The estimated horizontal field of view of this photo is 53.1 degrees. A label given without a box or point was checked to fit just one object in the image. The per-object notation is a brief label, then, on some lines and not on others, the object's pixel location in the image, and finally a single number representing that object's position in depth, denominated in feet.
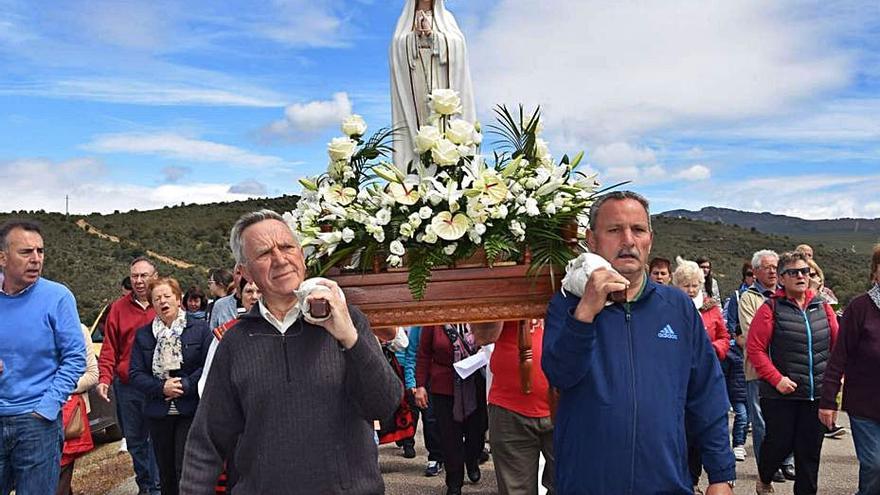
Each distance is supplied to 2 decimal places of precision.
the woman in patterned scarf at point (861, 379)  20.59
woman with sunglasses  23.77
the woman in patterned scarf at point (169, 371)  22.75
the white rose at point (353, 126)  14.15
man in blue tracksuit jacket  11.27
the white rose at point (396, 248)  12.34
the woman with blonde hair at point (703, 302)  26.76
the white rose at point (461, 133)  13.30
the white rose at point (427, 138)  13.09
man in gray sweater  10.46
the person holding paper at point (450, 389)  26.99
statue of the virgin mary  17.40
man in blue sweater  18.72
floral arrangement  12.58
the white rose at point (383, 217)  12.66
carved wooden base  12.60
